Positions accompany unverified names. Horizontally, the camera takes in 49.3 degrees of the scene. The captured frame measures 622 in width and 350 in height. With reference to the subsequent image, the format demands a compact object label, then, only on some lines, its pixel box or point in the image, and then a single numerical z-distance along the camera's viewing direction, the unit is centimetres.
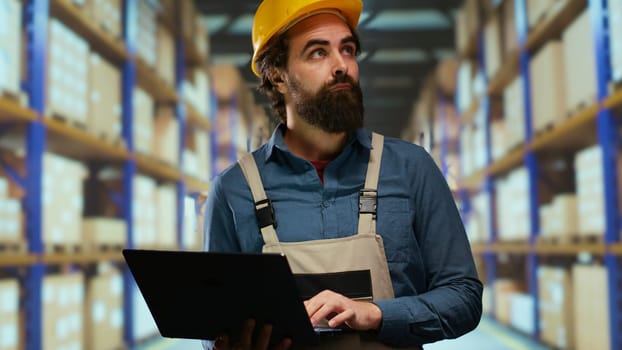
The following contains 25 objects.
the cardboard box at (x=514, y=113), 509
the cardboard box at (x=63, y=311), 370
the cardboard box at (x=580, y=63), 373
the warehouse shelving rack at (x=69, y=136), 343
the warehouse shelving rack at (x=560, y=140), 345
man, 143
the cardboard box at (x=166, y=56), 567
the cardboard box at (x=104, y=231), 436
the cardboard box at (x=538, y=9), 443
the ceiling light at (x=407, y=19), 398
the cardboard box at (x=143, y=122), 506
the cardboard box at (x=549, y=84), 430
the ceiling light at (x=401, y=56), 382
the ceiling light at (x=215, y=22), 404
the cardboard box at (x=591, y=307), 371
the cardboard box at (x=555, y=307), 445
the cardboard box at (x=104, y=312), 445
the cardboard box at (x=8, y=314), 321
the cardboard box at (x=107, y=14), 433
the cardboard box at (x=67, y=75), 373
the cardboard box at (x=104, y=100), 434
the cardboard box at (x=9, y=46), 315
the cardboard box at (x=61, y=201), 376
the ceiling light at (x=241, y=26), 373
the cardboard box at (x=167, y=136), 575
